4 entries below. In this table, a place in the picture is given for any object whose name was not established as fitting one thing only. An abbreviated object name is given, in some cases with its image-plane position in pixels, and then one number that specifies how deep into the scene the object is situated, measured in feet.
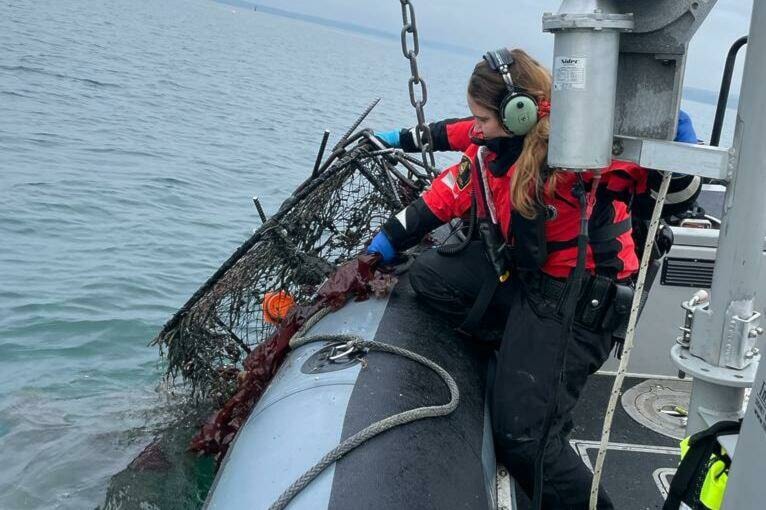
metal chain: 13.08
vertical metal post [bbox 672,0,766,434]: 6.75
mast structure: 6.84
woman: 9.73
